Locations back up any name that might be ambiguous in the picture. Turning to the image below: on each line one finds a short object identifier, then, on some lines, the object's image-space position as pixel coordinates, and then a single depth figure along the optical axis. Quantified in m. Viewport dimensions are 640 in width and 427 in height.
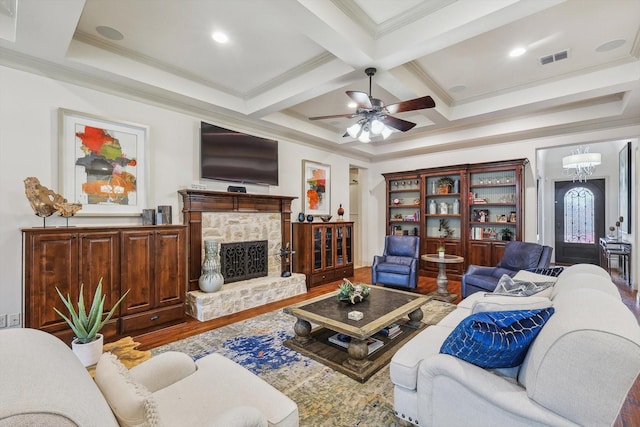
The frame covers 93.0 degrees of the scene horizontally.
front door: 7.81
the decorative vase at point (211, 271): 3.93
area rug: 1.99
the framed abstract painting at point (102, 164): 3.23
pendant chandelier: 6.20
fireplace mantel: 4.05
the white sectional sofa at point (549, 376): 1.18
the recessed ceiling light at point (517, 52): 3.27
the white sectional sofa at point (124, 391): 0.65
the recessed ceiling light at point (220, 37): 3.01
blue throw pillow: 1.49
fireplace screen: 4.39
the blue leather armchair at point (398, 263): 4.88
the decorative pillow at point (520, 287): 2.45
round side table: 4.66
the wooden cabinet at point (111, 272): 2.70
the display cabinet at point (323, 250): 5.43
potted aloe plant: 1.54
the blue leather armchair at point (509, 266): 3.96
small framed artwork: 5.91
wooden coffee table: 2.51
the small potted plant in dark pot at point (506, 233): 5.57
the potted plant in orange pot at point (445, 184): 6.26
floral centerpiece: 3.10
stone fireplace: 3.92
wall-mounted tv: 4.34
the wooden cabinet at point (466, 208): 5.57
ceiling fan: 2.94
